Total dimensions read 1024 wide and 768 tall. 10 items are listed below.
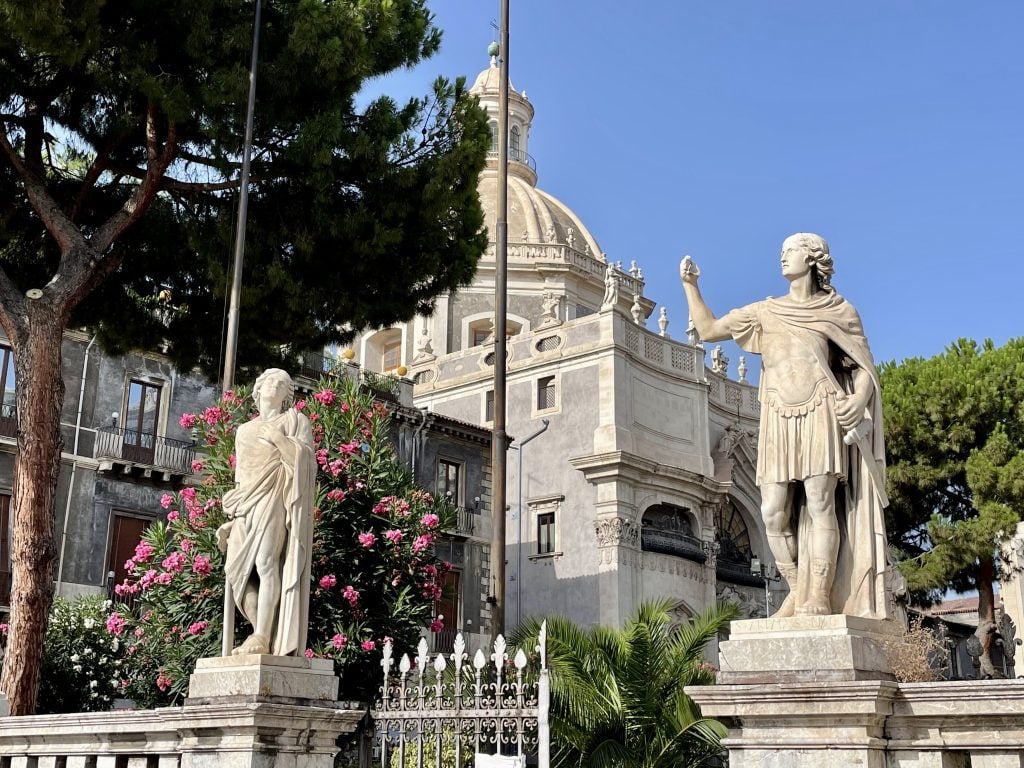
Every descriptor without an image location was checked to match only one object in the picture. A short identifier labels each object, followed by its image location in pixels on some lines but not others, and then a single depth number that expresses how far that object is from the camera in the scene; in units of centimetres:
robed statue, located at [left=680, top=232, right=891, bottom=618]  554
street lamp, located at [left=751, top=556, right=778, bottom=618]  3525
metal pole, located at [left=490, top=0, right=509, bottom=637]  1234
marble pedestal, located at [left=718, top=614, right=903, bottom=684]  518
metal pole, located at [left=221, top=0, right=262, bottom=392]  1261
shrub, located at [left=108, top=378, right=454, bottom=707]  1330
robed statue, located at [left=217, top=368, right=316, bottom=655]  700
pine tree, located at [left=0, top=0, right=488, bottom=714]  1266
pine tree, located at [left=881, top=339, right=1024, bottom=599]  2700
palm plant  1006
